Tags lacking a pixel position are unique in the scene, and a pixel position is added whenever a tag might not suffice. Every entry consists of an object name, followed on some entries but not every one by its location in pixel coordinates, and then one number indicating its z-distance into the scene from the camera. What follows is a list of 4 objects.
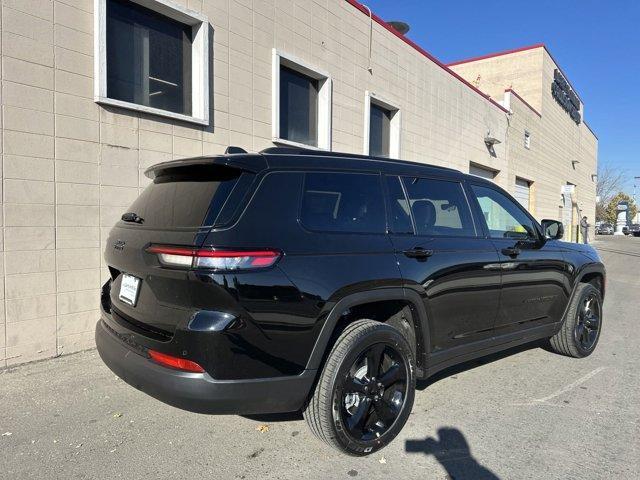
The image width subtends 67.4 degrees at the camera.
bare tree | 68.94
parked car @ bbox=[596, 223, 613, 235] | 66.34
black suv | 2.54
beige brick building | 4.67
